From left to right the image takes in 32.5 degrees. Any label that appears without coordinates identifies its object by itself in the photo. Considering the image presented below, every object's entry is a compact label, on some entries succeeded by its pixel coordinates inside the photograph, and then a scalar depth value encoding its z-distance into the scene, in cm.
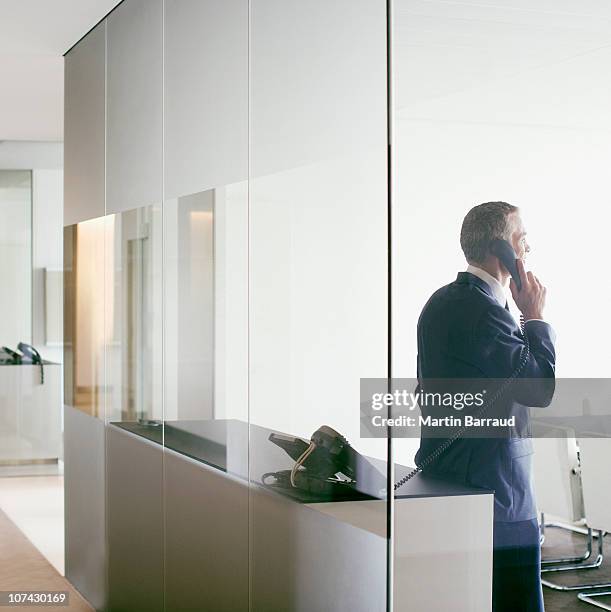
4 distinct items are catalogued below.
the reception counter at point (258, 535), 234
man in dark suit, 215
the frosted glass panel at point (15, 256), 929
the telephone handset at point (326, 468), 254
